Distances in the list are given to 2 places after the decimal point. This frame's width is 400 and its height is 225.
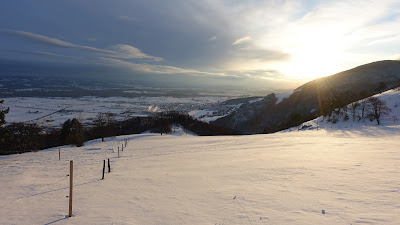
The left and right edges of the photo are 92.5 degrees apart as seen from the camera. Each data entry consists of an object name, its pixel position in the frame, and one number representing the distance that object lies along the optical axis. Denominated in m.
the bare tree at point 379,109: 31.97
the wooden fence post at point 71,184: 5.96
